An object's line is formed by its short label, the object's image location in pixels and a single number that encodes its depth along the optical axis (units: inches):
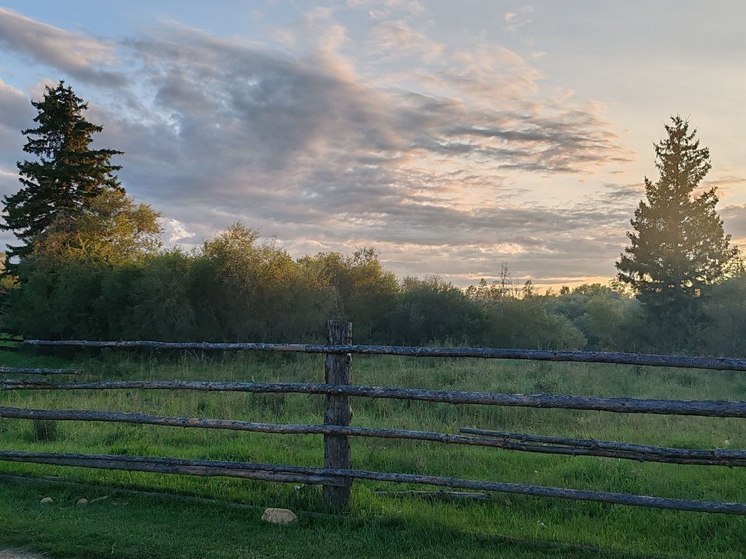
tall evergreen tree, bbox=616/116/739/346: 1387.8
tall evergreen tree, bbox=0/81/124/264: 1339.8
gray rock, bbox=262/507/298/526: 214.8
